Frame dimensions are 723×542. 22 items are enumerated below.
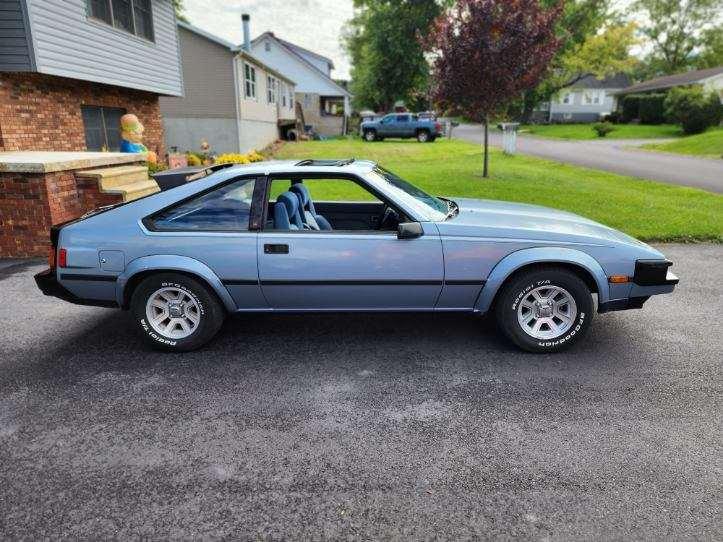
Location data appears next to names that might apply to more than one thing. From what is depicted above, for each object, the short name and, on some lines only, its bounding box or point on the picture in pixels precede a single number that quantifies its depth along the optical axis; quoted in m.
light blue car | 3.97
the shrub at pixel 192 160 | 15.88
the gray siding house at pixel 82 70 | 9.41
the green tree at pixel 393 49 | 49.38
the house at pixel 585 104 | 63.31
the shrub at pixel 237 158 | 15.13
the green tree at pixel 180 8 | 38.41
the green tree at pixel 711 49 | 62.55
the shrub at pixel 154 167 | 11.96
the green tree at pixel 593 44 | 52.59
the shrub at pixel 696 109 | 31.86
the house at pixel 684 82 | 44.58
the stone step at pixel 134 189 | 7.84
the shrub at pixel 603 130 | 36.62
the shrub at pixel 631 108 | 46.56
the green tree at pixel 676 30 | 62.78
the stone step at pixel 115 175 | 7.70
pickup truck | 34.47
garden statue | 10.99
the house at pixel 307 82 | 41.06
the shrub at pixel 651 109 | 42.75
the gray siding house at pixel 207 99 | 20.91
